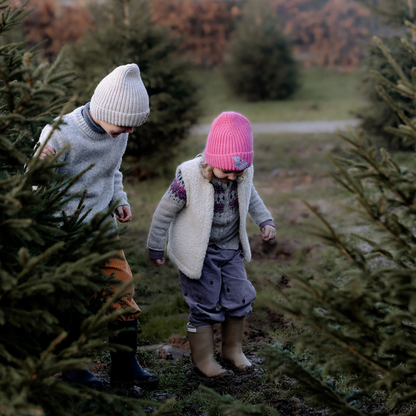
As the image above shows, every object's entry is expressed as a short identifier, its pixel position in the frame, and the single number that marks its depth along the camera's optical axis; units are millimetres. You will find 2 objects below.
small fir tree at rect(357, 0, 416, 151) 8867
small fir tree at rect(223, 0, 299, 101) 20531
